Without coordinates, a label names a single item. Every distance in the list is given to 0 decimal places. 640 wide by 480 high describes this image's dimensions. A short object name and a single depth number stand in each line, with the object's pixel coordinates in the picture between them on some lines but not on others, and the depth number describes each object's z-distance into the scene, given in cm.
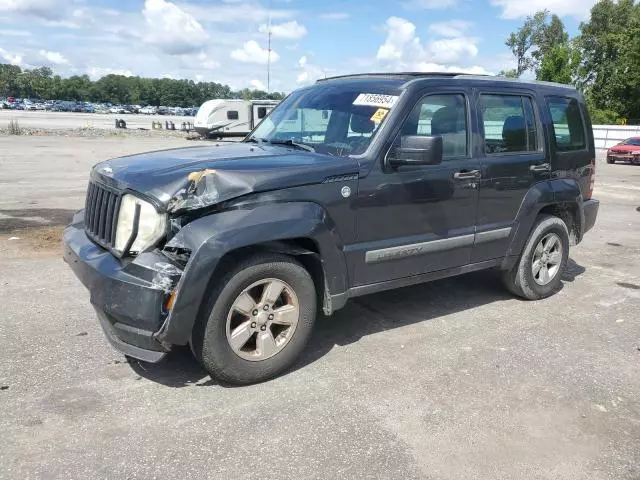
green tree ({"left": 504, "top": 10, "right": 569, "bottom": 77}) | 7531
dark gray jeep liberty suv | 330
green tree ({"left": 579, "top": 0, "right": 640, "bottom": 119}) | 5175
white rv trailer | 3634
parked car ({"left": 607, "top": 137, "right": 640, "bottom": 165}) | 2670
